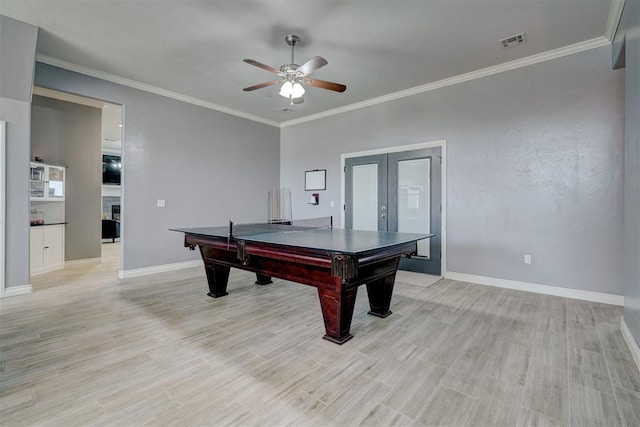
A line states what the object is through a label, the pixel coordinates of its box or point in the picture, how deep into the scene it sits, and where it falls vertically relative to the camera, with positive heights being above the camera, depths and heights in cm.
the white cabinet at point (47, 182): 496 +50
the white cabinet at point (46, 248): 474 -63
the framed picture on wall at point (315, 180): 627 +72
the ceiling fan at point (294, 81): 303 +142
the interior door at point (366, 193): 537 +39
